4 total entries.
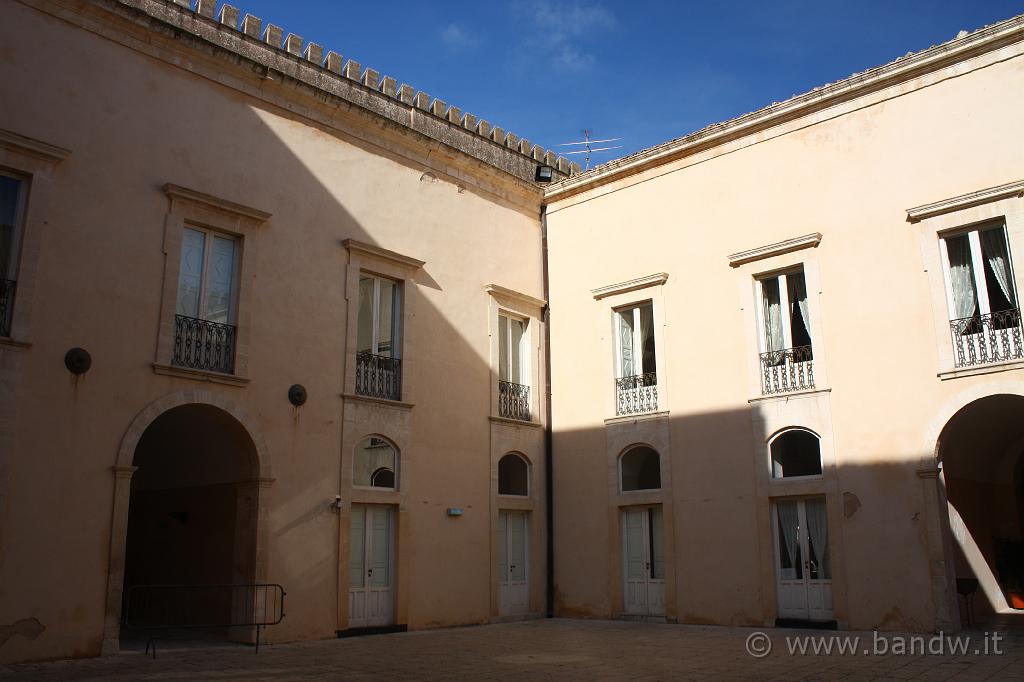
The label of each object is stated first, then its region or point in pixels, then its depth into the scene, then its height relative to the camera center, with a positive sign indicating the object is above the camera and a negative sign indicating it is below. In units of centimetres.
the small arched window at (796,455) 1482 +151
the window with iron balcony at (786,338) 1477 +338
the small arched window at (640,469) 1652 +146
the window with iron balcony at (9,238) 1102 +379
